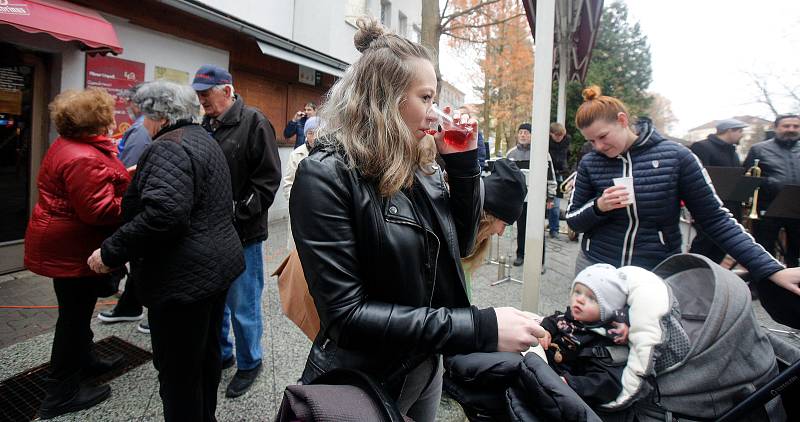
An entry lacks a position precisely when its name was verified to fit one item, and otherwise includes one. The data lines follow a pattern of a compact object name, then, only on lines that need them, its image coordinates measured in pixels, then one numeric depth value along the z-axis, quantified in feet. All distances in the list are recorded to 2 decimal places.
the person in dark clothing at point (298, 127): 26.99
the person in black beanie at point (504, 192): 6.46
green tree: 75.92
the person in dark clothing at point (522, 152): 21.12
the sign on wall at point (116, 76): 17.51
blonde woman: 3.61
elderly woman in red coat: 7.89
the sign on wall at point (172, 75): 20.35
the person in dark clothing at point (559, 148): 24.30
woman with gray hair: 6.39
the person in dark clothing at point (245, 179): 9.15
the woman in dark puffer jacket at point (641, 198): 7.79
